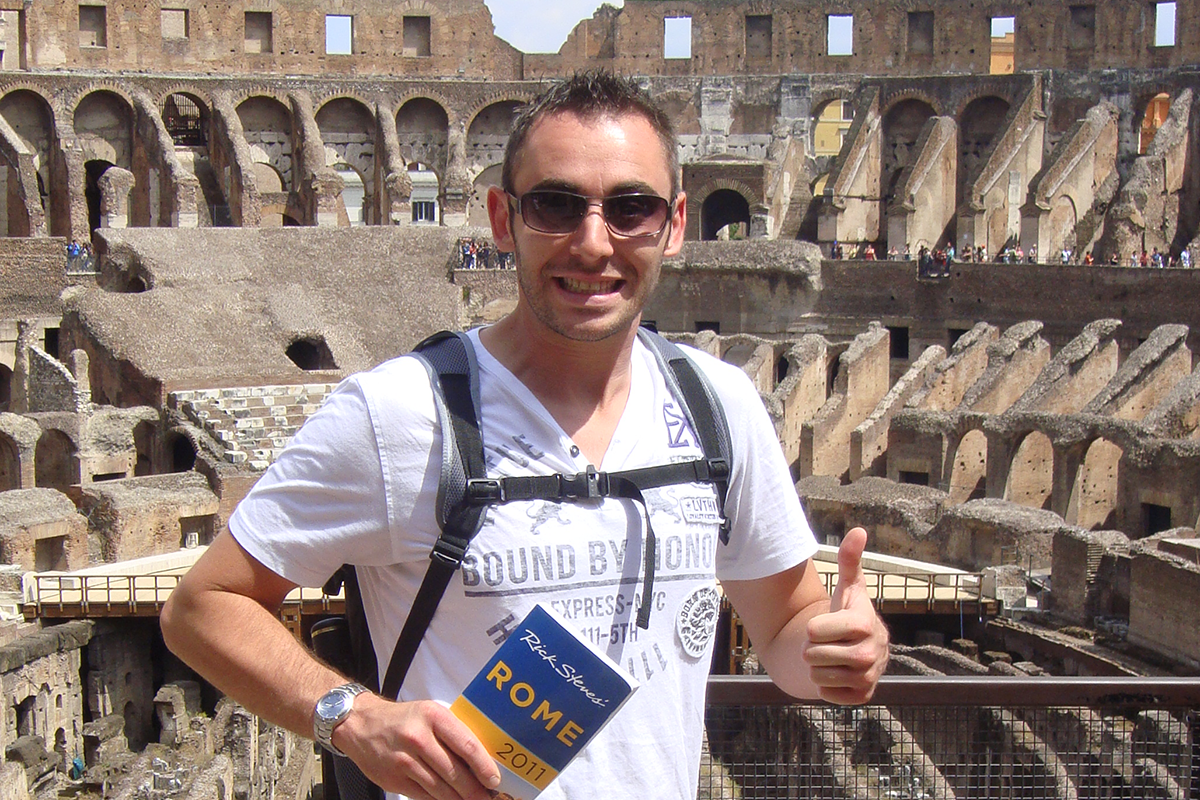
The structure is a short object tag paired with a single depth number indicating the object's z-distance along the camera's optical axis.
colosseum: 19.36
